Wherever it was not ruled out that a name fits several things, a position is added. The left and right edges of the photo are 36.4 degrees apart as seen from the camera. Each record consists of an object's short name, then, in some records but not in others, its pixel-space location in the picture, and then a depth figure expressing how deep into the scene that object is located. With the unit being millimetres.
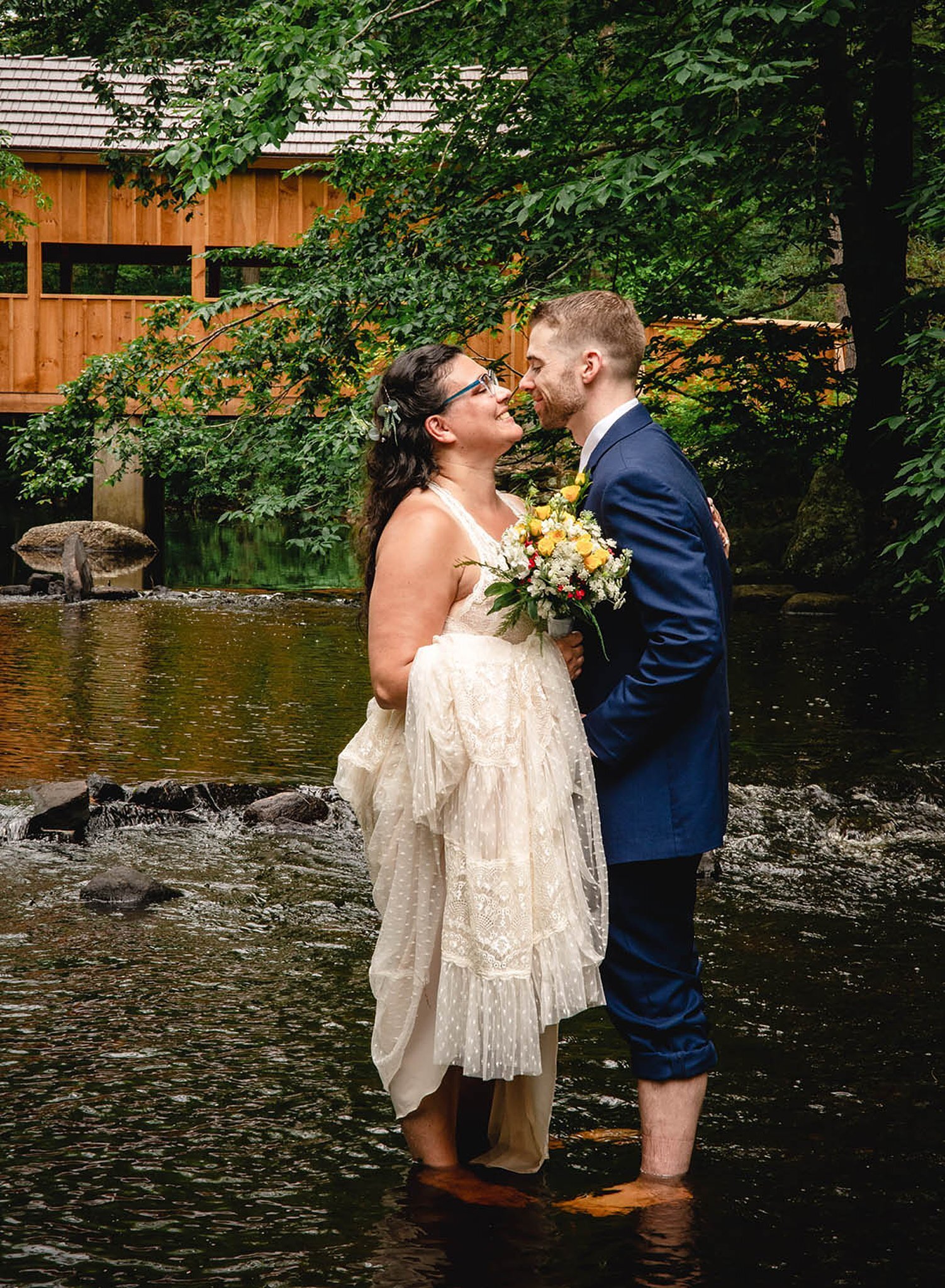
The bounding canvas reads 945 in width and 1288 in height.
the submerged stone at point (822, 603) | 15773
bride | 3211
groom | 3156
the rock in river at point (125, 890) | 5844
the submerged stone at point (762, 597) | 16375
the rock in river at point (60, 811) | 6992
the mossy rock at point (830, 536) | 14180
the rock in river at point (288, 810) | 7398
